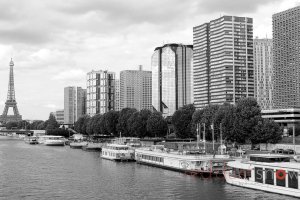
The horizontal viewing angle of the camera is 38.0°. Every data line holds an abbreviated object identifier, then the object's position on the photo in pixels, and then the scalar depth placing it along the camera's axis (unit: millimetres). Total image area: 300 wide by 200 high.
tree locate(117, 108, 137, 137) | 185738
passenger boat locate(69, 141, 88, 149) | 176750
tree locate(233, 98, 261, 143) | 107375
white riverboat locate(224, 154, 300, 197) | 58772
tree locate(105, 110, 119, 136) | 198625
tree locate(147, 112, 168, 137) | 166000
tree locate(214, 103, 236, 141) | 113600
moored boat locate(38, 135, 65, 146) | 198250
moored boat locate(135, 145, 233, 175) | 80500
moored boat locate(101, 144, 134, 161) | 112625
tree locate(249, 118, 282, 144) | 105500
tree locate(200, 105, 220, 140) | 132412
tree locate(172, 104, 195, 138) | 151400
